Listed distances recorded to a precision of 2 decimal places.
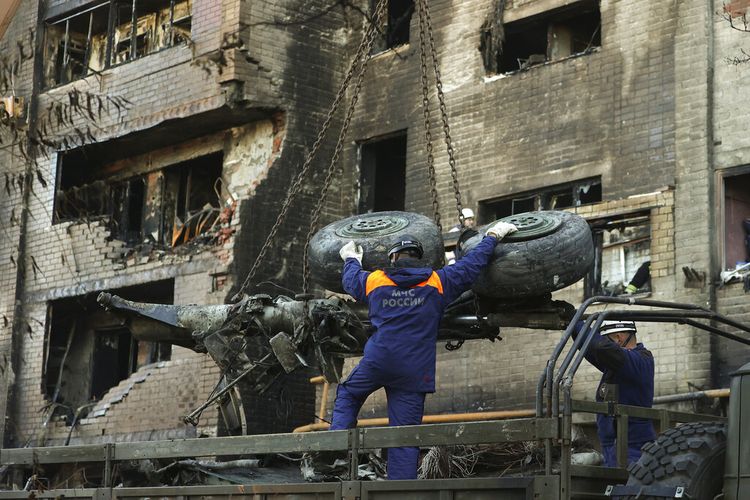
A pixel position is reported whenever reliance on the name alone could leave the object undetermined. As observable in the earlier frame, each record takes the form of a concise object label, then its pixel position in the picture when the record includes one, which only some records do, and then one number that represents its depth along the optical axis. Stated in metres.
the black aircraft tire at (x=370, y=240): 9.49
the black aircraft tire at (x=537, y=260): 8.86
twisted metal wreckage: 9.79
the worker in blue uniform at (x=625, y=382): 8.90
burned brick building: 15.24
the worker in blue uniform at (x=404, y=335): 8.64
